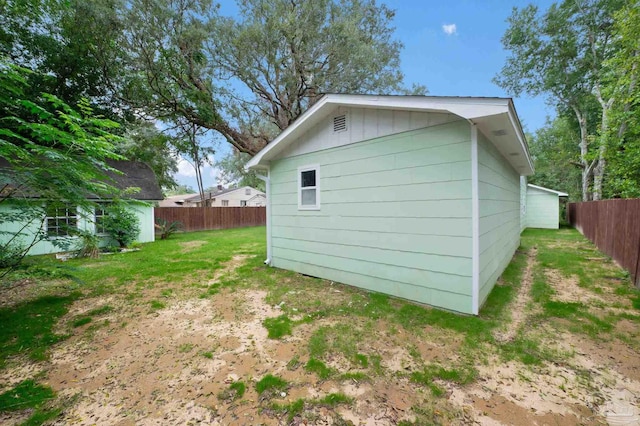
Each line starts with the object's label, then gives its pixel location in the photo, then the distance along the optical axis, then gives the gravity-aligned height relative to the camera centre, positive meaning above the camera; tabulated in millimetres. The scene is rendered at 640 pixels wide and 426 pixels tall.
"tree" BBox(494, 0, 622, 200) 12812 +8525
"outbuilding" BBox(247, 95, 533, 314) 3520 +221
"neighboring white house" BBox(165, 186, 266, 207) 29250 +869
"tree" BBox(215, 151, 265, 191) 29000 +4202
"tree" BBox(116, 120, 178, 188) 13000 +3562
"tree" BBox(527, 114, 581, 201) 17984 +3869
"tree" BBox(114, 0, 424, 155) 9234 +5901
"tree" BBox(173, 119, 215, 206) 12702 +3650
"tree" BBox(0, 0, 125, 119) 8505 +6004
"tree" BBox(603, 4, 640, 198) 7250 +3402
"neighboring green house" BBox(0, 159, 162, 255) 8102 -62
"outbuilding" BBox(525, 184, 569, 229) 15102 -236
